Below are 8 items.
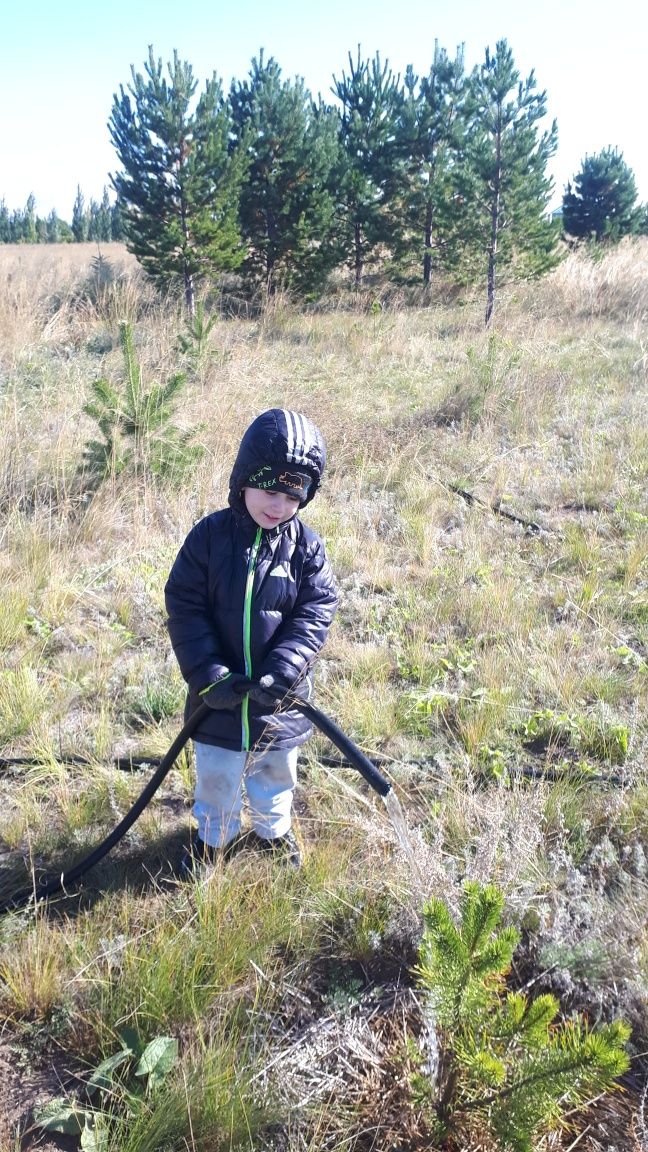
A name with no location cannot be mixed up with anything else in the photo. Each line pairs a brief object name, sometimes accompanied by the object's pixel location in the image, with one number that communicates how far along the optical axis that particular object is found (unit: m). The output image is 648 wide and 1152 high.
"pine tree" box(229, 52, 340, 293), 12.94
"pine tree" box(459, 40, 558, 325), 11.75
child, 2.13
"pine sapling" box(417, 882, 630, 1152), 1.28
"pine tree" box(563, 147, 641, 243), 21.52
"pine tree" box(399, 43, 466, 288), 14.03
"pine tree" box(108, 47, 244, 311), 10.97
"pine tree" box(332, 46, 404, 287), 14.24
